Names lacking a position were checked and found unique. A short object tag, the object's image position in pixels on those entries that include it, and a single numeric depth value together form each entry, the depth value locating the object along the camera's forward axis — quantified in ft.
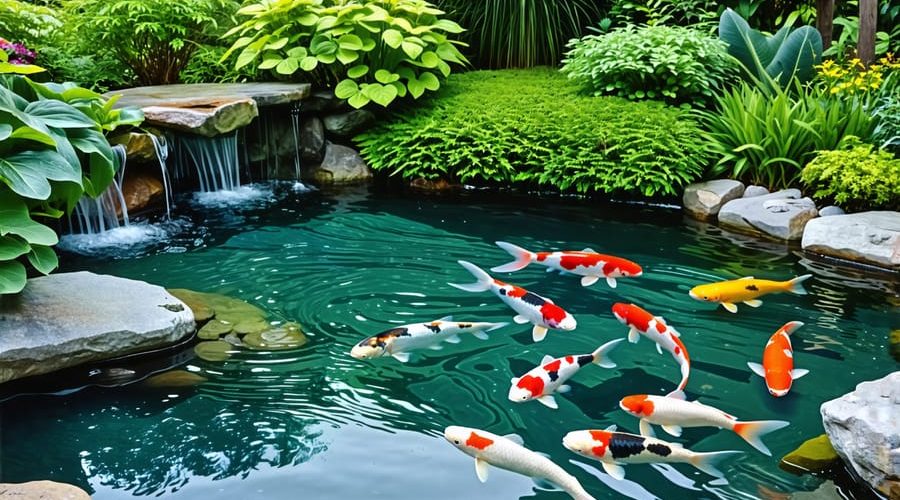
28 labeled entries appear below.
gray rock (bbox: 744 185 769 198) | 23.79
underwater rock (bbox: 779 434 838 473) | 10.38
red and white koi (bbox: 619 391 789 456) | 10.11
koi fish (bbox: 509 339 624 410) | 11.21
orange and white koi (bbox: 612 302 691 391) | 12.51
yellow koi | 15.24
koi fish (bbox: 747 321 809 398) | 12.20
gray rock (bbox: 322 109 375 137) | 28.68
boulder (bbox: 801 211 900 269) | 18.94
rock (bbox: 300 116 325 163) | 28.53
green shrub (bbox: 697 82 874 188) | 23.32
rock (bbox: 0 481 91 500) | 8.82
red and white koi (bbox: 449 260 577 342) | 13.25
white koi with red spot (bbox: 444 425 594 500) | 9.04
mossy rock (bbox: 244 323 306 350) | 14.25
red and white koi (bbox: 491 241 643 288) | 15.42
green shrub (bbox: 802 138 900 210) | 20.52
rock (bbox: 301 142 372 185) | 28.25
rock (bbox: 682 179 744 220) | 23.48
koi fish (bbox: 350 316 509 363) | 12.61
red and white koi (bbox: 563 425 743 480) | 9.54
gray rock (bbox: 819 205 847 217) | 21.54
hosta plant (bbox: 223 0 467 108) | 27.78
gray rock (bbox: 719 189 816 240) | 21.33
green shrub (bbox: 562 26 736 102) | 26.66
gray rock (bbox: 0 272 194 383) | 12.46
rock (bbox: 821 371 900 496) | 9.15
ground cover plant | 24.50
